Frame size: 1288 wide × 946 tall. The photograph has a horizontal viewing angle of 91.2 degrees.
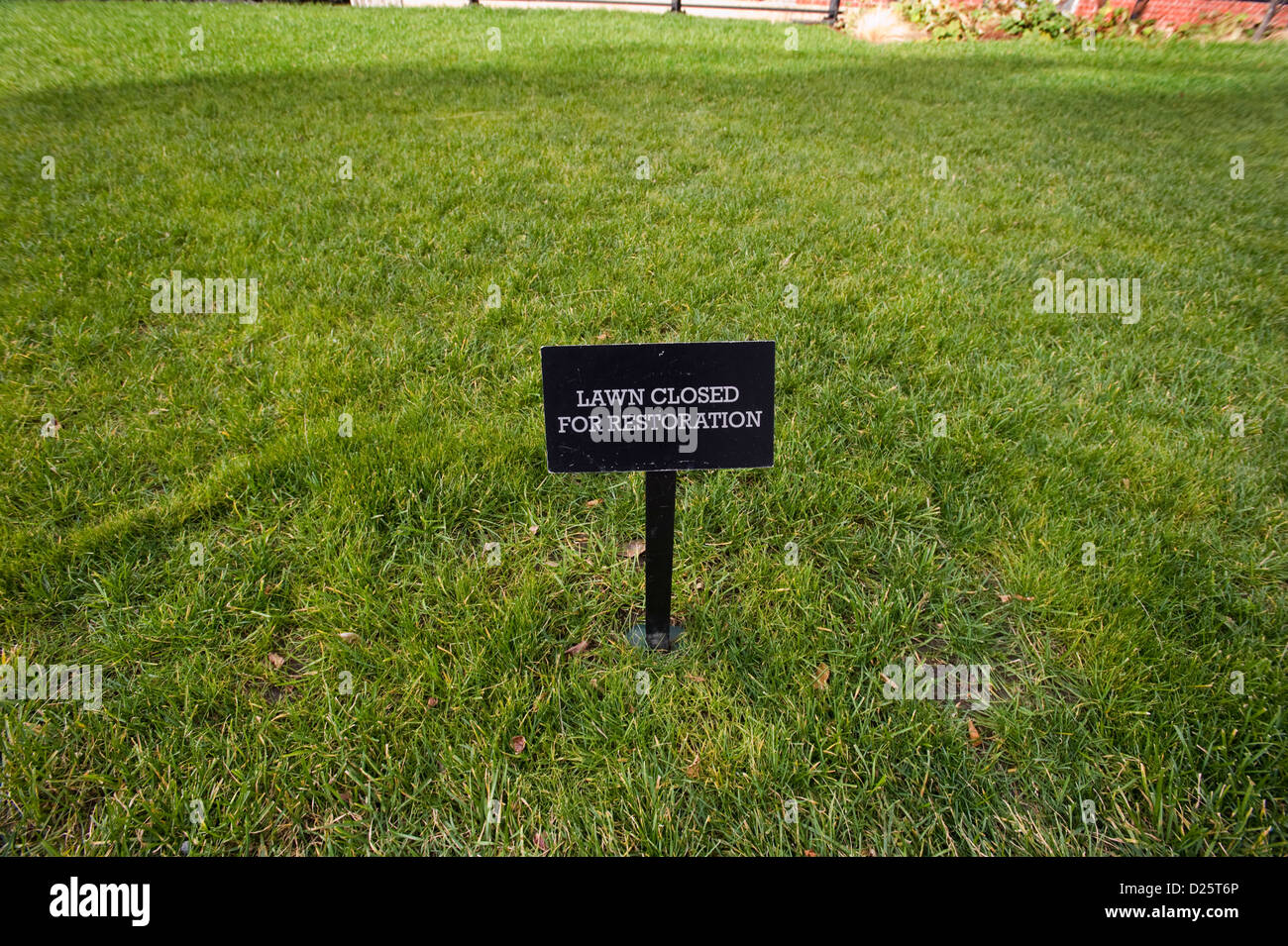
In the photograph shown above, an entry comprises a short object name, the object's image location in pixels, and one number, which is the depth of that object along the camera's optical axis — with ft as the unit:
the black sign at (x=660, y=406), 5.23
